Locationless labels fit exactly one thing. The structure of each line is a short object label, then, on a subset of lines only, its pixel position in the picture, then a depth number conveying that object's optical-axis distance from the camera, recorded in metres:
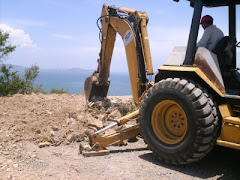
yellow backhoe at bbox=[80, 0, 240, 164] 4.18
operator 4.67
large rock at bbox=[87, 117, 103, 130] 6.07
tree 11.65
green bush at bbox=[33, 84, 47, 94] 12.65
